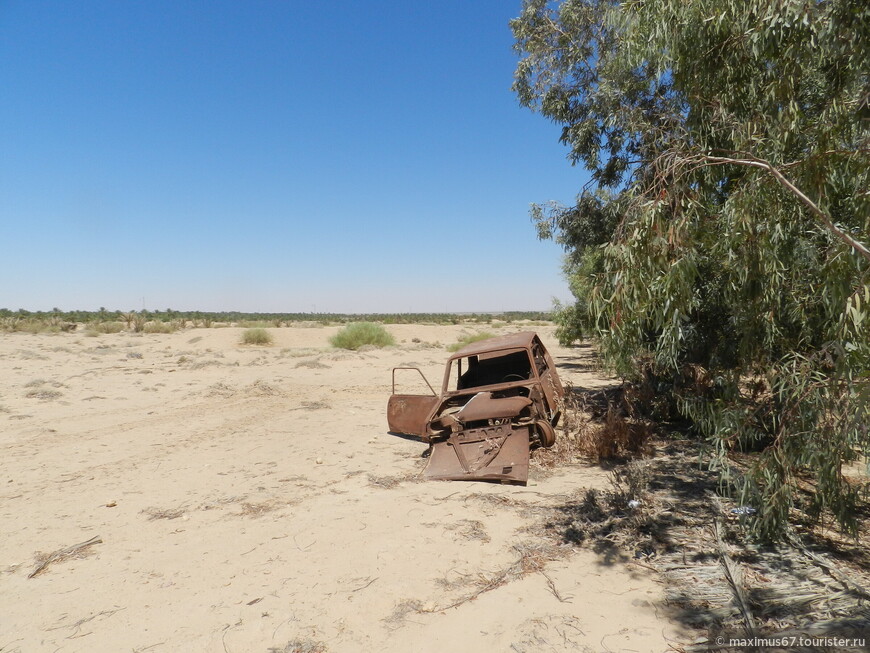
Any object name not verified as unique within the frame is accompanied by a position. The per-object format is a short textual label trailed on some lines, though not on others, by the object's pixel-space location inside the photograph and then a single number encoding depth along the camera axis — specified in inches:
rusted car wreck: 225.6
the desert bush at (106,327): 1270.9
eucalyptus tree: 119.0
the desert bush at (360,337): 1003.9
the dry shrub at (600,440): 251.0
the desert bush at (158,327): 1332.4
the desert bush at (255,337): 1084.5
